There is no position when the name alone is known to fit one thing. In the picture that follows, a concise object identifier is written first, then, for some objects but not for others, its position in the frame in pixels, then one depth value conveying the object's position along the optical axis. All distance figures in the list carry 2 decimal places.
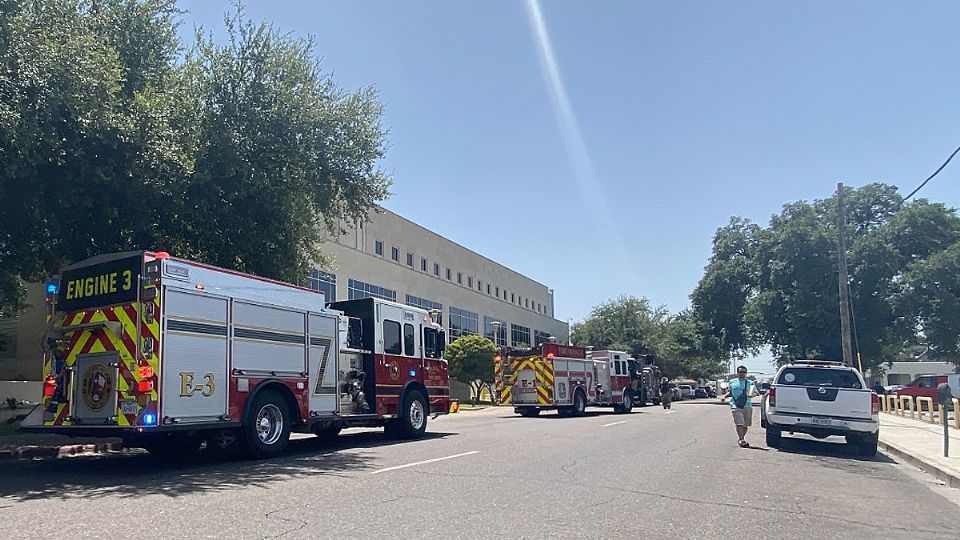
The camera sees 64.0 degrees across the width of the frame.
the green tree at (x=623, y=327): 79.31
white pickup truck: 14.96
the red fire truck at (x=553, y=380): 28.23
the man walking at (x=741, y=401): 15.90
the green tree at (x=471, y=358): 40.09
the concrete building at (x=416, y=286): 29.72
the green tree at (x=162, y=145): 11.36
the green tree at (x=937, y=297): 42.97
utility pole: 25.70
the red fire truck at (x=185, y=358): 10.73
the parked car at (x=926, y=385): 33.85
